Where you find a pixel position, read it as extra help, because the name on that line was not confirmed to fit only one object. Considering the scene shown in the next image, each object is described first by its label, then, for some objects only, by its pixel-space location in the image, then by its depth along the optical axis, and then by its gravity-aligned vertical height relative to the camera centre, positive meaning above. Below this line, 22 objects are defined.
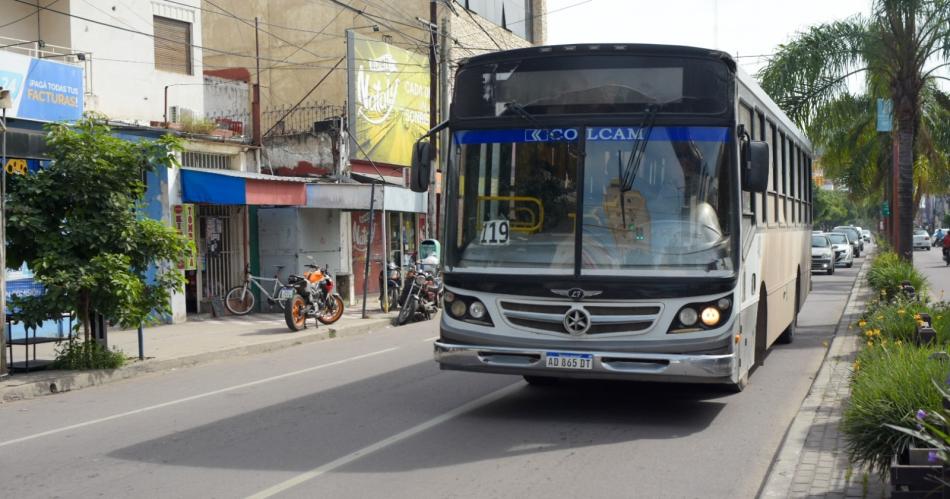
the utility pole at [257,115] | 22.33 +2.66
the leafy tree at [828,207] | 97.31 +2.19
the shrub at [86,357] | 12.71 -1.56
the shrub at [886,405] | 6.05 -1.12
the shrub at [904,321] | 10.58 -1.07
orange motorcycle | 17.87 -1.24
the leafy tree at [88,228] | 12.28 +0.08
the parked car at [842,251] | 43.06 -0.97
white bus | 8.07 +0.14
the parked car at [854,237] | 55.81 -0.50
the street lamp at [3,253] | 11.68 -0.20
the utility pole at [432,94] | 23.95 +3.37
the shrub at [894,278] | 18.04 -0.96
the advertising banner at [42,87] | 16.30 +2.50
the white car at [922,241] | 74.00 -0.98
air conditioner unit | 20.81 +2.51
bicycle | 20.95 -1.34
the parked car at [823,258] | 37.53 -1.10
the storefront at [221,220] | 19.27 +0.30
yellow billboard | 26.69 +3.77
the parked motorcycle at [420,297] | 20.36 -1.36
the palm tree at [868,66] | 20.80 +3.46
